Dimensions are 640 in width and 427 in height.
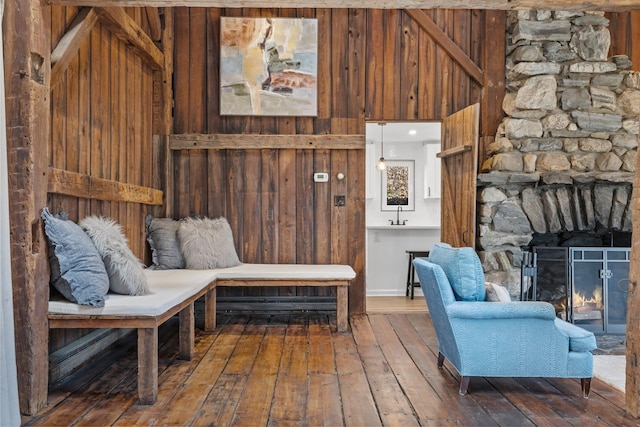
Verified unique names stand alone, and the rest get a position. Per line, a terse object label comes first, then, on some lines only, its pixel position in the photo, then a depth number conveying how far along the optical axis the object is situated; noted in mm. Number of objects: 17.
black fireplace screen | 4145
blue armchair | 2621
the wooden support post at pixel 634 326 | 2420
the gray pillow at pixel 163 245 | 4242
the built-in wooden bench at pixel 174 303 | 2496
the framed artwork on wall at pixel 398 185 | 7156
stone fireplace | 4266
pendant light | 6777
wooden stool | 6125
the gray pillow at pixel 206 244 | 4250
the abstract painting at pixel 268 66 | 4734
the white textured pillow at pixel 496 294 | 2814
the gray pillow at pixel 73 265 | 2479
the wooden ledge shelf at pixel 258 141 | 4715
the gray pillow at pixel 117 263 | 2715
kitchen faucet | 7098
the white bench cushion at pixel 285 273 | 4062
